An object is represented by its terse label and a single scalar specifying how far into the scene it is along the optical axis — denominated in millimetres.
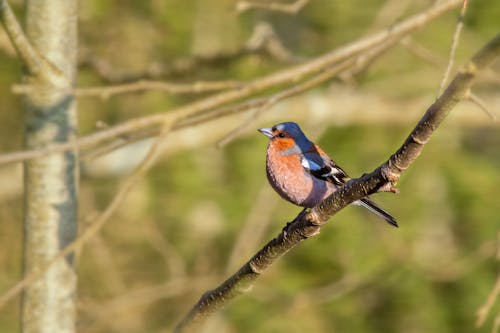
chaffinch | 7336
